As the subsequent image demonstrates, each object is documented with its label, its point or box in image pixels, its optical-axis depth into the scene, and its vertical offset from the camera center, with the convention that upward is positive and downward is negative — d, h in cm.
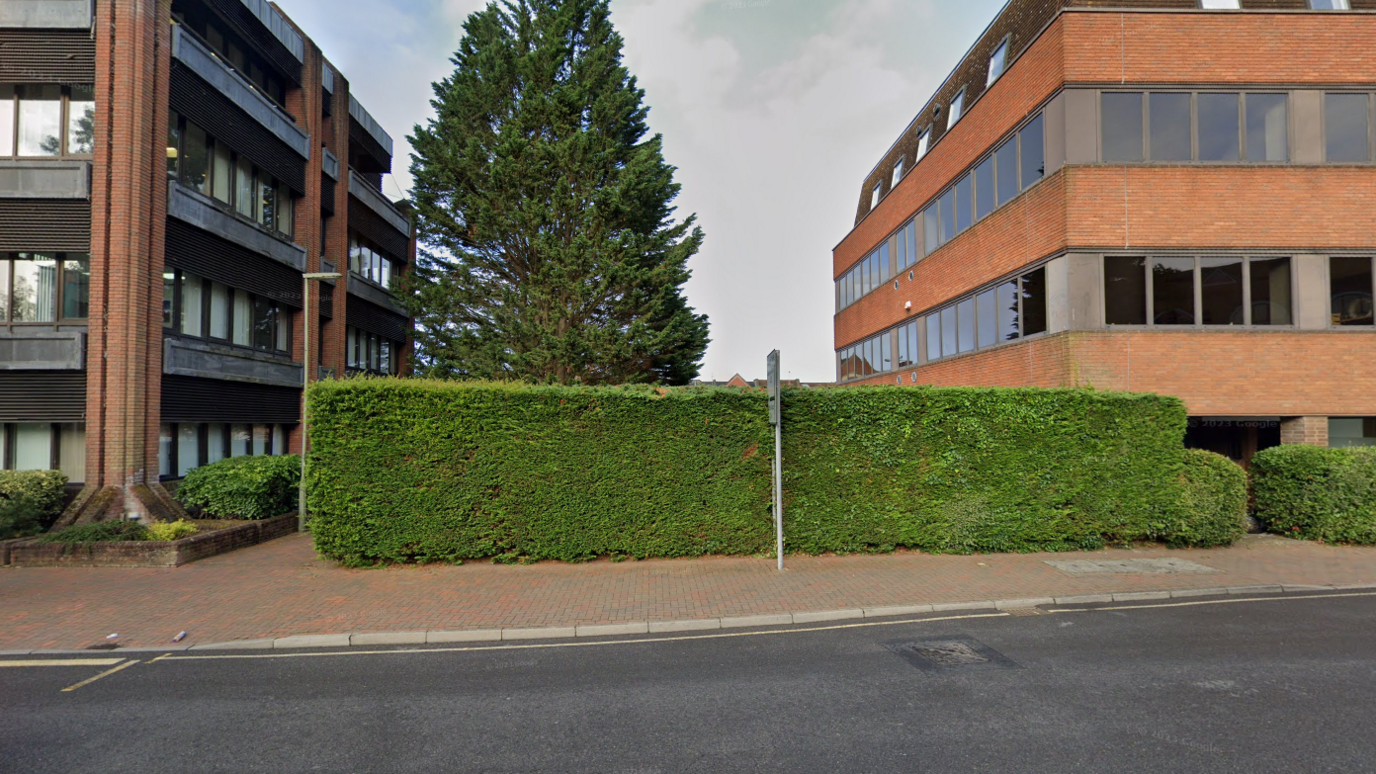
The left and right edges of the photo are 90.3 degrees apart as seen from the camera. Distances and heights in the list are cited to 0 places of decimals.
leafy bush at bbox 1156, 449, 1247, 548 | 1126 -152
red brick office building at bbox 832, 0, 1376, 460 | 1327 +407
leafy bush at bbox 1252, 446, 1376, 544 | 1157 -136
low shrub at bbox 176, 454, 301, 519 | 1353 -153
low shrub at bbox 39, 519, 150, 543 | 1078 -192
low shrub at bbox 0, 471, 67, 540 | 1148 -154
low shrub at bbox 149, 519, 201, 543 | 1112 -193
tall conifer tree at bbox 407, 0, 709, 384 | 1833 +543
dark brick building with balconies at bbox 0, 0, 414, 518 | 1298 +354
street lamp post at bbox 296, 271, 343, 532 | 1414 +157
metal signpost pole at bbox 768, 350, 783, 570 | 978 +0
